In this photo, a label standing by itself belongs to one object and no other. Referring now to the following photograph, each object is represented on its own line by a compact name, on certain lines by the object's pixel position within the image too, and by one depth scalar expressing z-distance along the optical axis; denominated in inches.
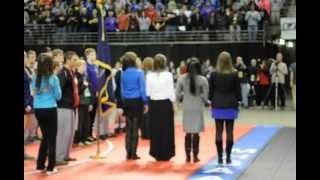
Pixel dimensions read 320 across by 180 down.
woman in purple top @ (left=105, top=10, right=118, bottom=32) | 973.2
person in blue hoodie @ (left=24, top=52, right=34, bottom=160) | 381.1
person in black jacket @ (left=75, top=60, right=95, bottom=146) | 408.8
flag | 406.9
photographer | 775.3
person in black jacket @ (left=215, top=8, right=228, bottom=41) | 943.0
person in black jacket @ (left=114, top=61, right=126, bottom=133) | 450.8
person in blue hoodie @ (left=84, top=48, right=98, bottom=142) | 430.3
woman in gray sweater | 366.6
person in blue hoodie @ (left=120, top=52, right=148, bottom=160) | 379.2
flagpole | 391.5
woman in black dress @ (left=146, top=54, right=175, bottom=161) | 376.2
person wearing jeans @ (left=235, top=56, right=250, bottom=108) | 800.3
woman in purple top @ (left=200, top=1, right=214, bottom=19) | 952.9
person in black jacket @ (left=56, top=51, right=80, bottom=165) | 346.9
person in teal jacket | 312.8
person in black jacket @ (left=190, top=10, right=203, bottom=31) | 962.1
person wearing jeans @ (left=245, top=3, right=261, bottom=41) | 917.2
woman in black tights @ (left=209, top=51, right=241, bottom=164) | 341.7
